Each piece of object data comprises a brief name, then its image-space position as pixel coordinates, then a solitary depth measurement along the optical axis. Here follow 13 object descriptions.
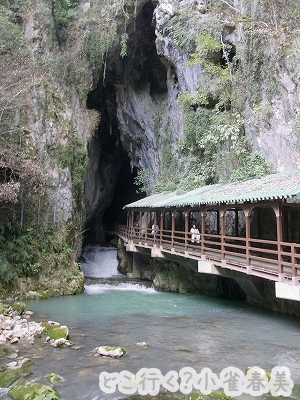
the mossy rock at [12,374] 6.61
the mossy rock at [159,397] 6.09
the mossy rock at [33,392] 5.74
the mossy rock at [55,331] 9.15
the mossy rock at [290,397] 6.05
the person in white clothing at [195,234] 15.59
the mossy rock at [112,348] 8.10
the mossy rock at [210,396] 5.70
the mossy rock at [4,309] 11.22
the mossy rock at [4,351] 8.07
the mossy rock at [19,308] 11.70
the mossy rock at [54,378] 6.67
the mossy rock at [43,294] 15.54
